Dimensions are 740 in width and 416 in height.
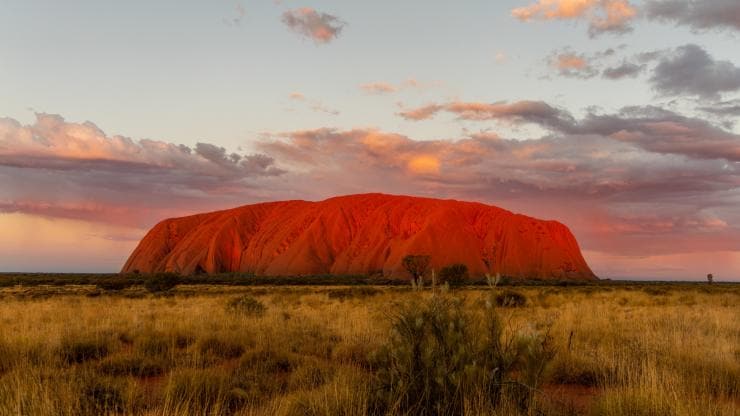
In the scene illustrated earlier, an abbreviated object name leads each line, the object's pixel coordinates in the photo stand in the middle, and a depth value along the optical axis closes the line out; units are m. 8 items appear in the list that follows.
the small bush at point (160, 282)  44.00
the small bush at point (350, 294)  30.85
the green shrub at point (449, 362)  5.32
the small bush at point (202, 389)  5.98
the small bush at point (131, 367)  8.37
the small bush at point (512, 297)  23.59
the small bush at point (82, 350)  9.41
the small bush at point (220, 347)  10.07
